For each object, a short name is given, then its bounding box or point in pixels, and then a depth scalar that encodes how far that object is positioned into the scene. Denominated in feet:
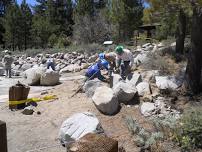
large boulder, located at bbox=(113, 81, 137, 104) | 14.90
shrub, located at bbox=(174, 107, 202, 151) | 10.04
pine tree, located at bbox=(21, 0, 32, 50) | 67.28
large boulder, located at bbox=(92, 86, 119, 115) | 14.01
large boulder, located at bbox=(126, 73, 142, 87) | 16.67
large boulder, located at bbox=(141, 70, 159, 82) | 17.27
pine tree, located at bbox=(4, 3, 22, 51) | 65.35
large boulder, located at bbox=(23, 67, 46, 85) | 23.09
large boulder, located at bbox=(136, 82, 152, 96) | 15.56
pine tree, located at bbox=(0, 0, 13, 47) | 84.86
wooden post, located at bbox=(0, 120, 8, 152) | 4.30
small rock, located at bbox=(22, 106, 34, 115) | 15.36
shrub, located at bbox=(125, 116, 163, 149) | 10.59
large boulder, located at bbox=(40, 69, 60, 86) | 22.67
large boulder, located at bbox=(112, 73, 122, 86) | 16.93
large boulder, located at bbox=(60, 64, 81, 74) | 28.70
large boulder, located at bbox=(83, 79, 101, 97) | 16.48
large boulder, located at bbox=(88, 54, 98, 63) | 30.89
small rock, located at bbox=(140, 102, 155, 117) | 13.90
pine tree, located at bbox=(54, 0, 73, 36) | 69.99
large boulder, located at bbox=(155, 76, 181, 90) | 15.72
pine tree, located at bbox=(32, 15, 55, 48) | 62.36
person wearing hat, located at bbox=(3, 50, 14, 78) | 29.73
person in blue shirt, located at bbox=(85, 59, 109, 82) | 18.06
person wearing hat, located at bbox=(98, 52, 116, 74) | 19.25
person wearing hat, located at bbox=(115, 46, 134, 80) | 18.13
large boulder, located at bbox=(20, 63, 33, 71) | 36.09
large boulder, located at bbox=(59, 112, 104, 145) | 11.29
